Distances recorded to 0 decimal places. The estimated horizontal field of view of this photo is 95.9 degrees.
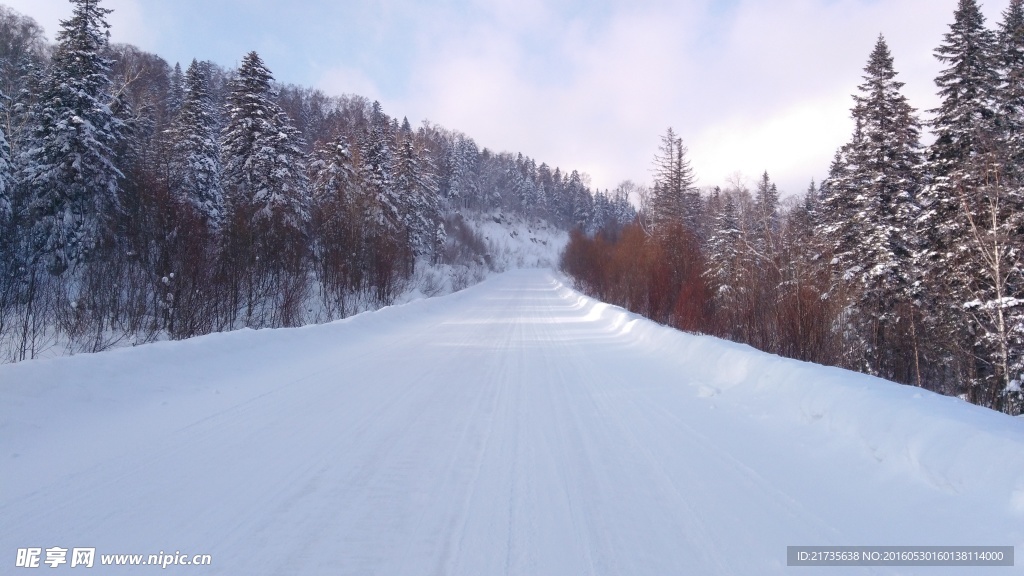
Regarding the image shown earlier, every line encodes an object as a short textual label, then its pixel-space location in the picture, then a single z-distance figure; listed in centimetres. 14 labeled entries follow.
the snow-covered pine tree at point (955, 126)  1545
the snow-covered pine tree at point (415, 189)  3969
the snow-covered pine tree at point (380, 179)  3334
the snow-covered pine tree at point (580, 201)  11194
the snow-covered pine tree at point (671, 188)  3388
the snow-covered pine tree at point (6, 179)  1594
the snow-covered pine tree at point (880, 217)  1680
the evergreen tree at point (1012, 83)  1443
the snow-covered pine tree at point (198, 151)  2370
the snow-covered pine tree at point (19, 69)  2223
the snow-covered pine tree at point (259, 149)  2416
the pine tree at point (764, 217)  1839
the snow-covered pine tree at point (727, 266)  1625
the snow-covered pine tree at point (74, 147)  1822
